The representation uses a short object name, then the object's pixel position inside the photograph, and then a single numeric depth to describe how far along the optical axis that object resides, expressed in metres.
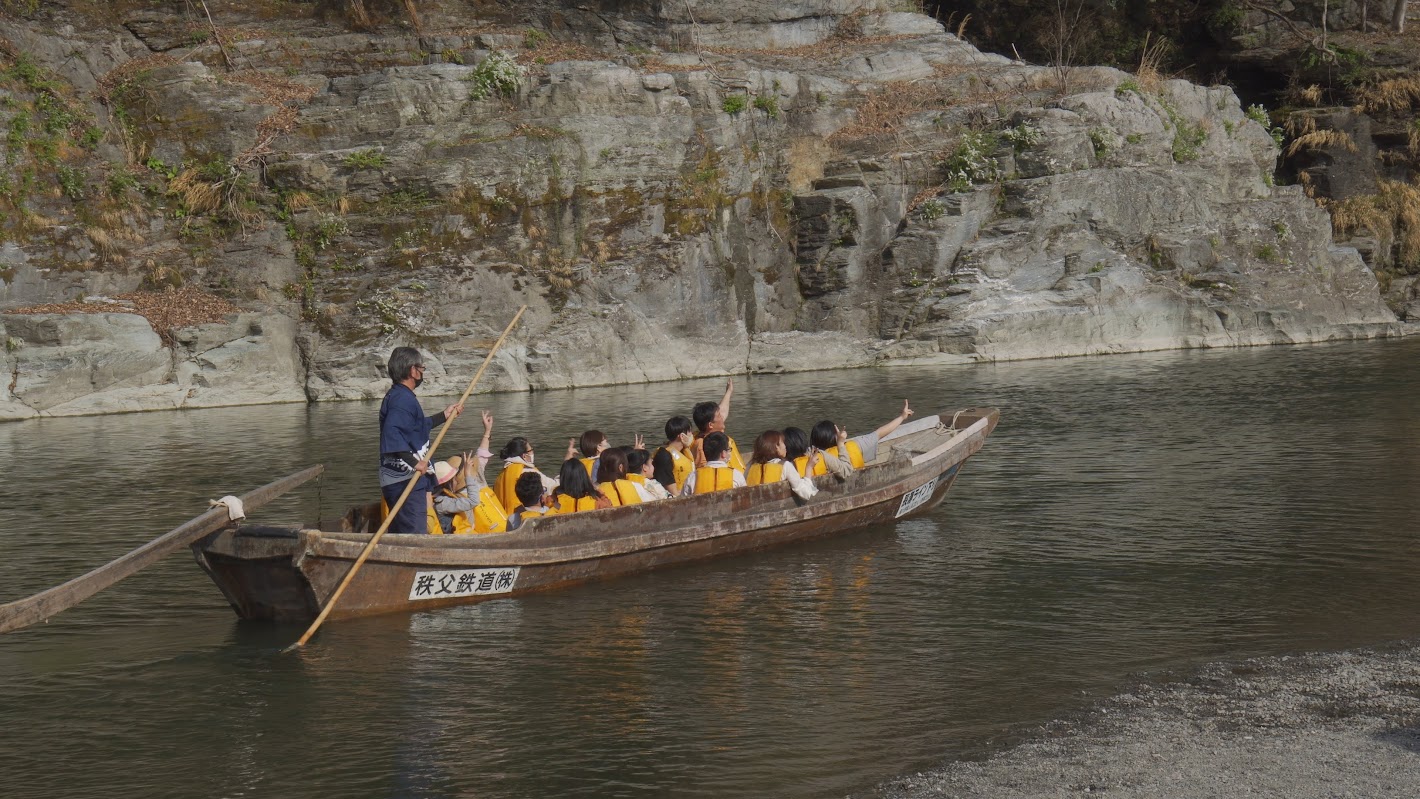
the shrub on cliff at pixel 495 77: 30.81
